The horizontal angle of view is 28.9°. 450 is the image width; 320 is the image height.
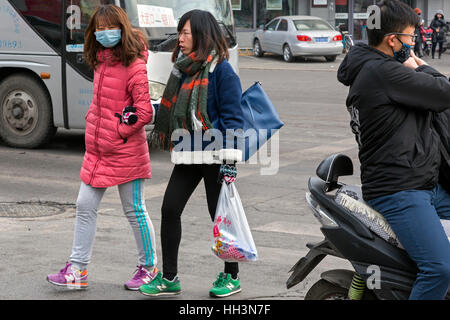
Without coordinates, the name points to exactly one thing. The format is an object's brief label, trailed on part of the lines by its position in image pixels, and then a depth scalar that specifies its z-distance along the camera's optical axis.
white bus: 11.20
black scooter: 4.00
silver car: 29.88
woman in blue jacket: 5.26
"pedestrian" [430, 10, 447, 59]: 31.48
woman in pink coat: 5.53
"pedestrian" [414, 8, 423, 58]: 29.31
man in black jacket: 3.85
